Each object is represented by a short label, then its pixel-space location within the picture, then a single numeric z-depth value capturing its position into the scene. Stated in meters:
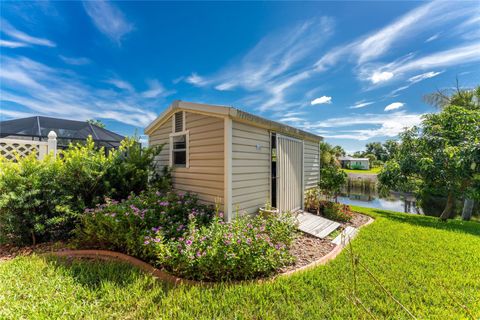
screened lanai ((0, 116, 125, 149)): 7.33
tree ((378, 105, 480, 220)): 6.41
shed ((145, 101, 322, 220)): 4.25
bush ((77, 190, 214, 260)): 3.42
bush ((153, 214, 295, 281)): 2.88
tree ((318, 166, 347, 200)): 6.98
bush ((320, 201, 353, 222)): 6.35
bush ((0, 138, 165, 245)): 3.75
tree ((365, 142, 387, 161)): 56.61
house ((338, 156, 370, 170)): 47.19
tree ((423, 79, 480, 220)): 8.63
